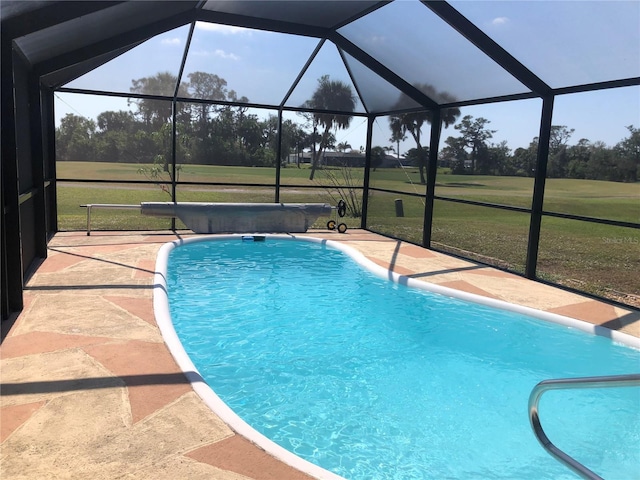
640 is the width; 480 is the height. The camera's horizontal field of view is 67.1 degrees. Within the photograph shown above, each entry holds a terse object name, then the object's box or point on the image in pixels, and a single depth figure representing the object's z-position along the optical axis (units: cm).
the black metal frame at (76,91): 444
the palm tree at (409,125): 1530
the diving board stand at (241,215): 994
